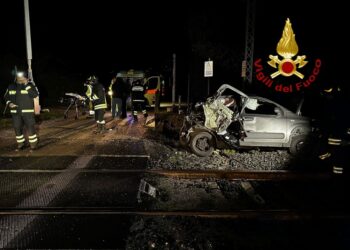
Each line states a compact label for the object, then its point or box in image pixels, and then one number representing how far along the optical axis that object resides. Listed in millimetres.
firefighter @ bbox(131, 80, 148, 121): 15891
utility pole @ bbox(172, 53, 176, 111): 25256
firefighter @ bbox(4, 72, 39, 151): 9250
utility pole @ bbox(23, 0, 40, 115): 16406
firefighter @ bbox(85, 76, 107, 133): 11898
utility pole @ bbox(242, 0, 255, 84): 13211
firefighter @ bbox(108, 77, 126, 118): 14500
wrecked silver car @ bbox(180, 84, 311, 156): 9109
